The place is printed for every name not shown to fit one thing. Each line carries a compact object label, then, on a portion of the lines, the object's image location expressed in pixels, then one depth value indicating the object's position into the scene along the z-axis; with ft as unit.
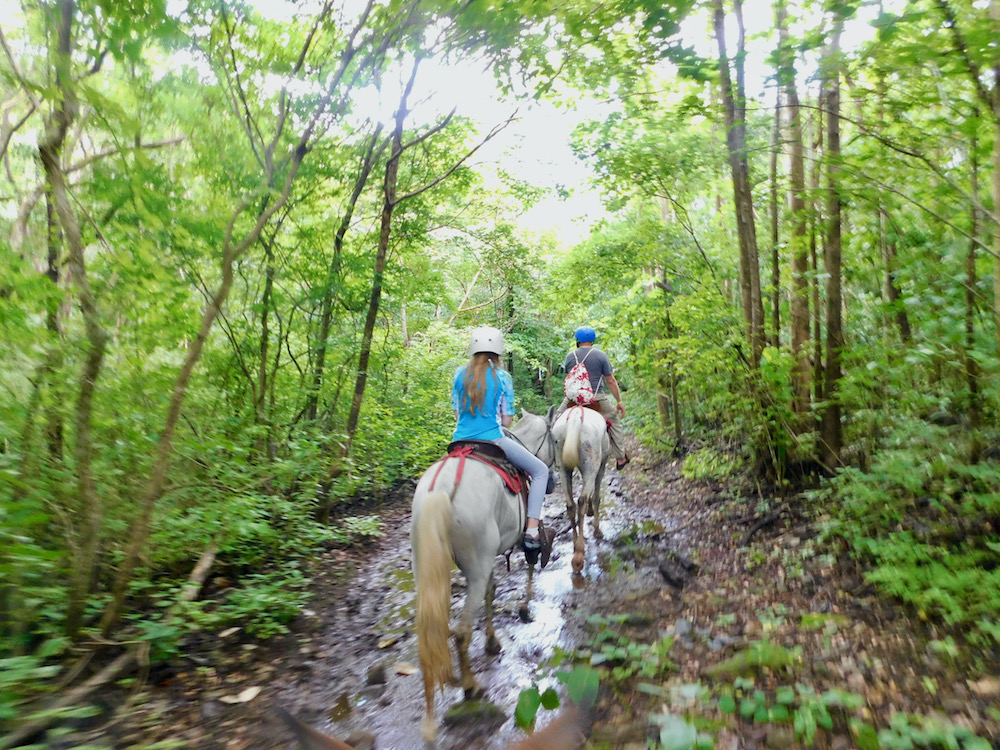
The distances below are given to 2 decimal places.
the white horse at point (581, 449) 22.53
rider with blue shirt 15.53
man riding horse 26.08
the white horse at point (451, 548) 11.50
